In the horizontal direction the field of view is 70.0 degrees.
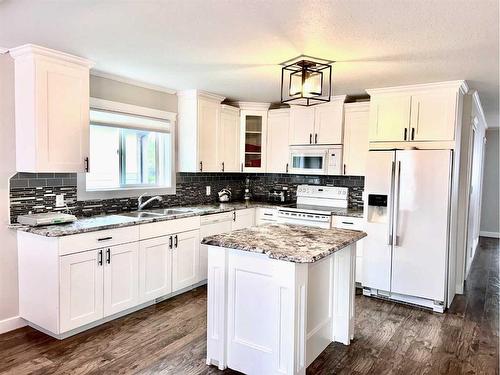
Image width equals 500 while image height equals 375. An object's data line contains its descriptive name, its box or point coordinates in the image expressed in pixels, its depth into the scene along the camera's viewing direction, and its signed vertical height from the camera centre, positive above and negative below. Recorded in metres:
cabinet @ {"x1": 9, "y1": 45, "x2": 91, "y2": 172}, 2.85 +0.48
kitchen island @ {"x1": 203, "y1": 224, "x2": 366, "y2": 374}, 2.23 -0.87
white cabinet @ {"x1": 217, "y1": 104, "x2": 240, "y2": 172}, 4.84 +0.40
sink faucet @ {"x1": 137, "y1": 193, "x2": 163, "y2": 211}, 4.03 -0.40
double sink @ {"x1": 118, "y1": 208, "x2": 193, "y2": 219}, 3.66 -0.50
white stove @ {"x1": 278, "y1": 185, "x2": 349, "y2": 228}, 4.43 -0.50
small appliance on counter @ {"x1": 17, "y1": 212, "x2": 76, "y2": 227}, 2.90 -0.44
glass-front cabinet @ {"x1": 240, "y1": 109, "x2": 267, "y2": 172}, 5.18 +0.41
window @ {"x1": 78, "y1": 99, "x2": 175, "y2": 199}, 3.71 +0.17
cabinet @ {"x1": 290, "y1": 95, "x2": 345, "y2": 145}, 4.53 +0.62
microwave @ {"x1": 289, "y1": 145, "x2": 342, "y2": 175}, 4.57 +0.13
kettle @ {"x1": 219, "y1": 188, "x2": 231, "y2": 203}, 5.15 -0.40
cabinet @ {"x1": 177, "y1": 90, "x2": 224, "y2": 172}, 4.43 +0.49
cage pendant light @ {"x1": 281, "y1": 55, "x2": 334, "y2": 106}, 2.48 +0.63
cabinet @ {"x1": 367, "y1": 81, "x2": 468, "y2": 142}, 3.64 +0.64
